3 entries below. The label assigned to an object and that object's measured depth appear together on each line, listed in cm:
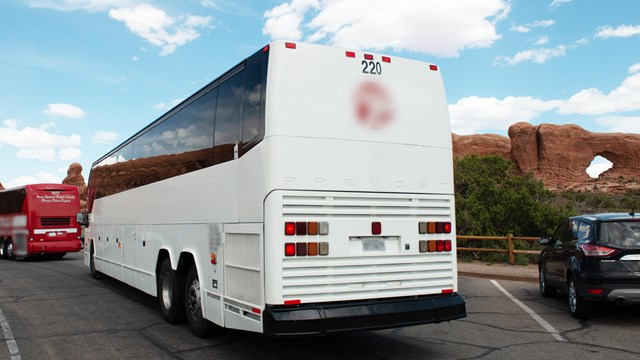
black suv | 798
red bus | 2333
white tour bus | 554
